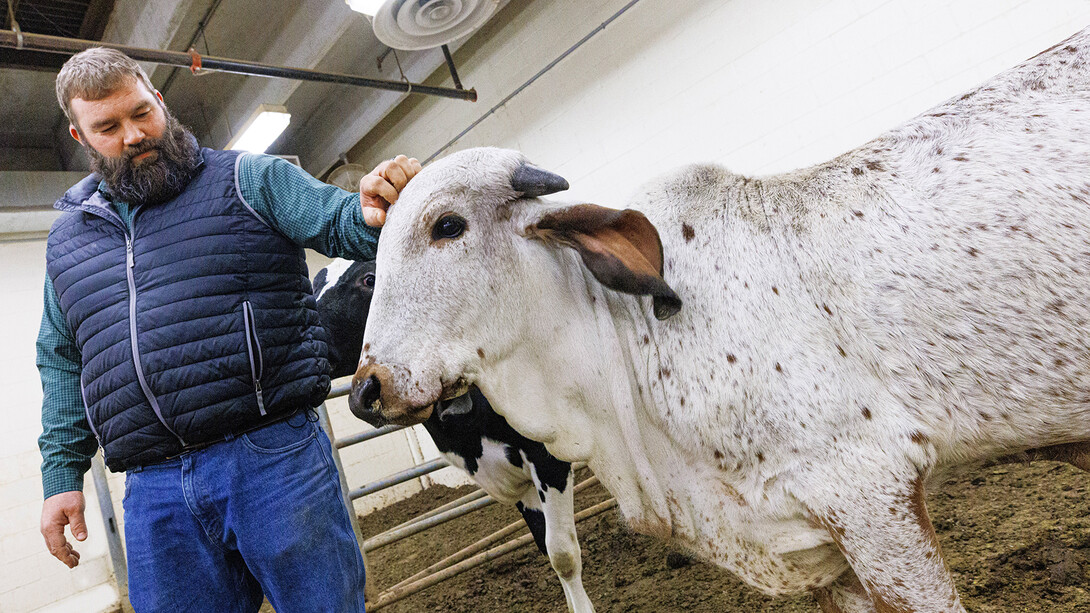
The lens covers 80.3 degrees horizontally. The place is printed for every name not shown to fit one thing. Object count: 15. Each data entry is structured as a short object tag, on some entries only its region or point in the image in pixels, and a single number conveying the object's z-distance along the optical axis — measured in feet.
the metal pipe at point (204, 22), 18.02
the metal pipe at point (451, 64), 20.80
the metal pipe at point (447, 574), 9.48
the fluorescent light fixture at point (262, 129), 18.47
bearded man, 5.21
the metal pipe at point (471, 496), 13.64
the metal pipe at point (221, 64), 13.55
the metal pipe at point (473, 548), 11.20
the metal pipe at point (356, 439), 9.86
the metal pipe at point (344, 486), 9.63
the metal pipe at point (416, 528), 9.77
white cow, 3.85
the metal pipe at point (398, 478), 9.88
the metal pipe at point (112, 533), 10.61
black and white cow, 8.21
